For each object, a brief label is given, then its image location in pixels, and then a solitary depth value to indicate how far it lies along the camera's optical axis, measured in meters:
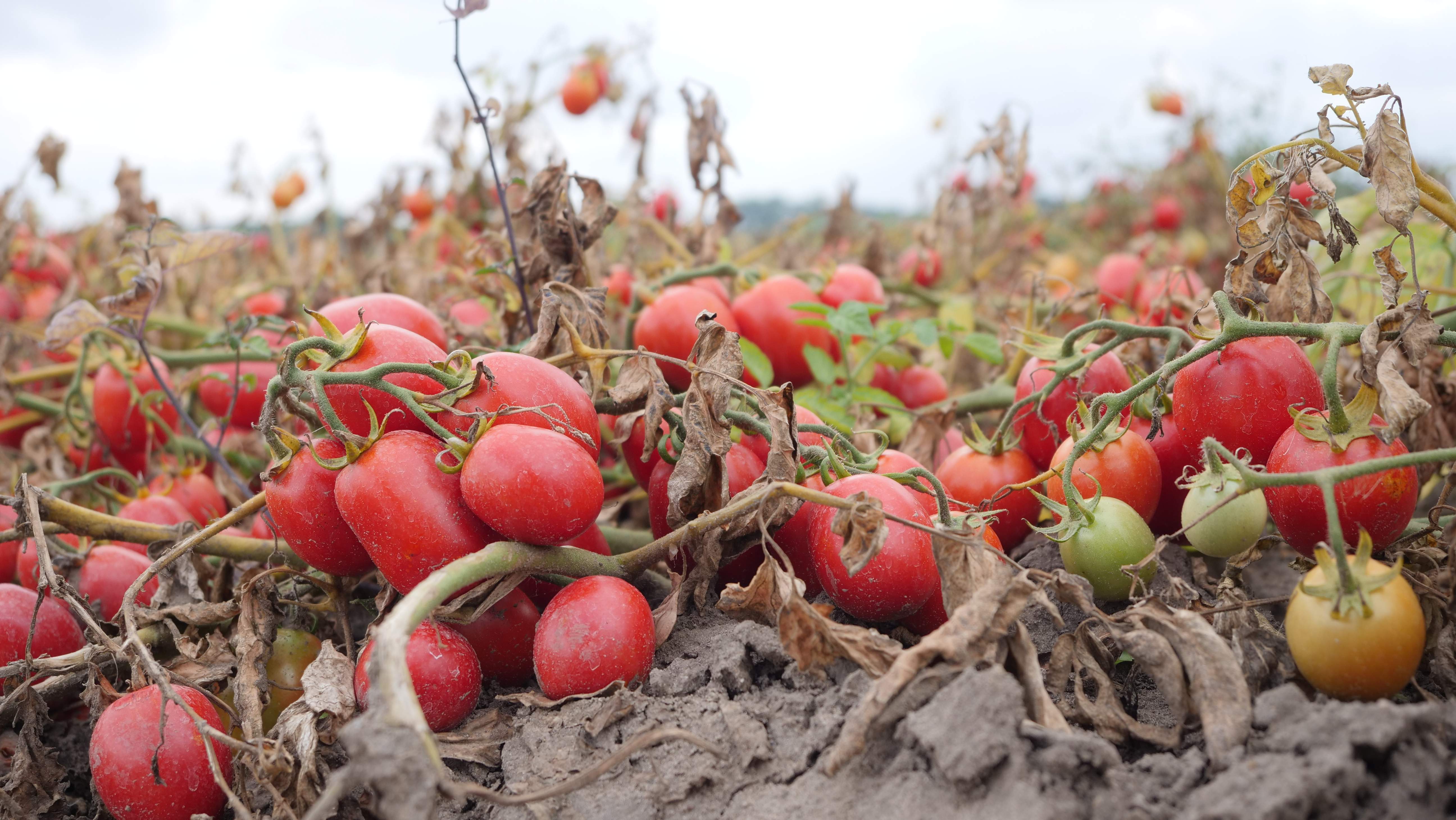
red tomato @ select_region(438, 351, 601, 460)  0.51
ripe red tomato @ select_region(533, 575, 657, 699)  0.49
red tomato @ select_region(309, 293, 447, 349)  0.58
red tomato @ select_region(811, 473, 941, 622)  0.50
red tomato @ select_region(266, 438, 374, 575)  0.51
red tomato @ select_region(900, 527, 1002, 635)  0.52
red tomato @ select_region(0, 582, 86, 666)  0.57
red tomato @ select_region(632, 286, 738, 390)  0.70
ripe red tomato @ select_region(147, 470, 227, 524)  0.74
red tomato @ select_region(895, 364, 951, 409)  0.79
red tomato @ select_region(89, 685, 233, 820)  0.50
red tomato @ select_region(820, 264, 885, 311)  0.81
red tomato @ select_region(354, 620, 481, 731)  0.49
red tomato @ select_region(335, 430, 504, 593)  0.49
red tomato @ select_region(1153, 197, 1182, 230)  3.59
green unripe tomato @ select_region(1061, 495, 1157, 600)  0.52
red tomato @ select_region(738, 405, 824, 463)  0.57
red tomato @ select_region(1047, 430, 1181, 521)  0.55
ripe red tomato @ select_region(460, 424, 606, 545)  0.48
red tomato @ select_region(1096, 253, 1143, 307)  1.07
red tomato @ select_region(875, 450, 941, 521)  0.56
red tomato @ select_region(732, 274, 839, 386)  0.75
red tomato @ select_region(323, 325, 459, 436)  0.51
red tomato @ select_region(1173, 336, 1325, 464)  0.52
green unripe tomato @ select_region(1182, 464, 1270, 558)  0.50
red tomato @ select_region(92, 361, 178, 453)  0.79
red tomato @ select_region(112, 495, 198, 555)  0.68
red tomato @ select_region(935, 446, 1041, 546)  0.59
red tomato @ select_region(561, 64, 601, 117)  2.76
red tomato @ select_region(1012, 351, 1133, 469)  0.61
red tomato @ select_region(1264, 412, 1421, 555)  0.48
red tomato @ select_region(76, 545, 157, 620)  0.61
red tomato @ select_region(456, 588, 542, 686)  0.52
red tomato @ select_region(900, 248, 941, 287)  1.15
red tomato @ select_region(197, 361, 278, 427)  0.77
